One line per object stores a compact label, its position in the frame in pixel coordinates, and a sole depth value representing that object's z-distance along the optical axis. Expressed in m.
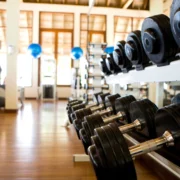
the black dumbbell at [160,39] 1.28
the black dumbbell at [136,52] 1.68
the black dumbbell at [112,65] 2.58
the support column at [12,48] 5.38
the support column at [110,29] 10.22
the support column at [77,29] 10.19
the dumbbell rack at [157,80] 1.25
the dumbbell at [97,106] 2.10
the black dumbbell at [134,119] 1.31
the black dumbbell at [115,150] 0.87
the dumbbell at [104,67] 2.99
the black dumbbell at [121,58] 2.12
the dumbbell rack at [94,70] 4.87
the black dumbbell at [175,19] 1.02
